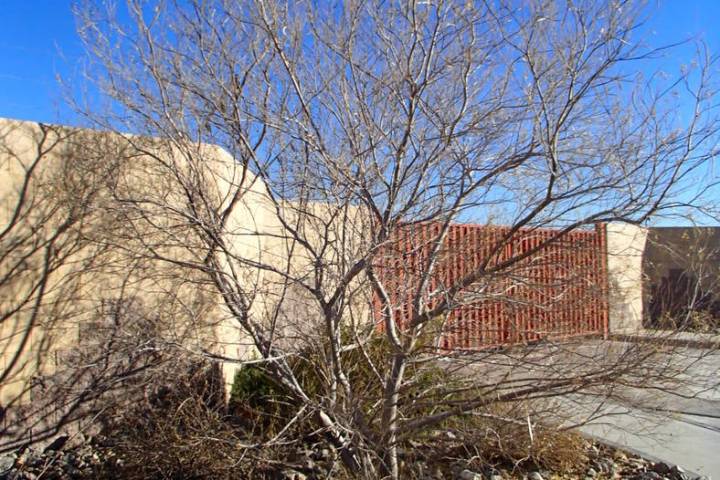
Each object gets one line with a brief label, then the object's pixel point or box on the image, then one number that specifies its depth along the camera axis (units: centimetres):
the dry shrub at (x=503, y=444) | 447
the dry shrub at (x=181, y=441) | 492
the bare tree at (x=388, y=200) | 432
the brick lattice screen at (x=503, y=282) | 466
